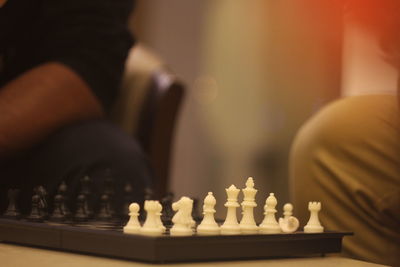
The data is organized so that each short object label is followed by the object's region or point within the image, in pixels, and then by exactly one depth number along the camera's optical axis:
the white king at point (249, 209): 1.42
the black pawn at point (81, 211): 1.53
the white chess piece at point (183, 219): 1.35
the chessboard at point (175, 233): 1.32
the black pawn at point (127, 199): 1.64
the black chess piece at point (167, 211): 1.50
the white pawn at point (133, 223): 1.35
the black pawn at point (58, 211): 1.51
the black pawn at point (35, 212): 1.50
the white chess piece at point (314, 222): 1.45
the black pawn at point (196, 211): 1.57
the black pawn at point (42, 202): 1.51
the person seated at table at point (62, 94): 1.85
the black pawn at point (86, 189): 1.57
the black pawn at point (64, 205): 1.52
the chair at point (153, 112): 2.46
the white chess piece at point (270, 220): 1.43
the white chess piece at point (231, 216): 1.39
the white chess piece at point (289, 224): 1.43
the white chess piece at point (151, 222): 1.34
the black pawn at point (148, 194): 1.63
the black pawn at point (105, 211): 1.58
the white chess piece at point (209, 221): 1.37
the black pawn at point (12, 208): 1.54
